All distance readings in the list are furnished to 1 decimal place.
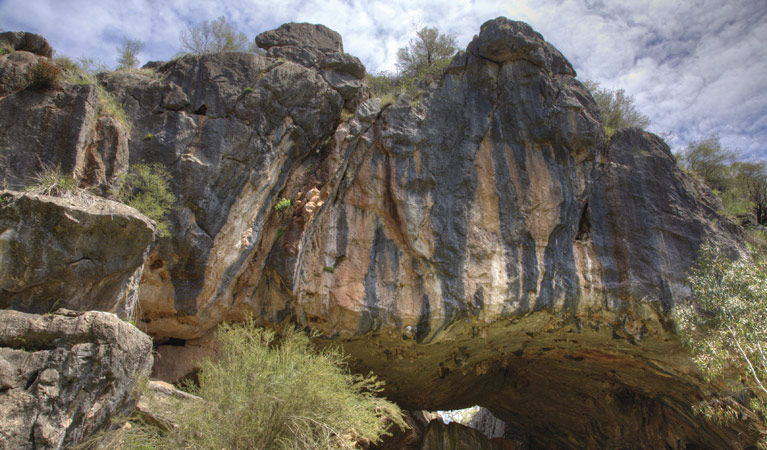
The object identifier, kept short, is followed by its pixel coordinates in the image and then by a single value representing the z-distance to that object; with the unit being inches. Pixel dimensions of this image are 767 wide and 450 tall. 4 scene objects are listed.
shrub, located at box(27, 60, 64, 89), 365.1
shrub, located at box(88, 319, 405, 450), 319.9
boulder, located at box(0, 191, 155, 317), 278.4
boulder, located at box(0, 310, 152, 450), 239.3
